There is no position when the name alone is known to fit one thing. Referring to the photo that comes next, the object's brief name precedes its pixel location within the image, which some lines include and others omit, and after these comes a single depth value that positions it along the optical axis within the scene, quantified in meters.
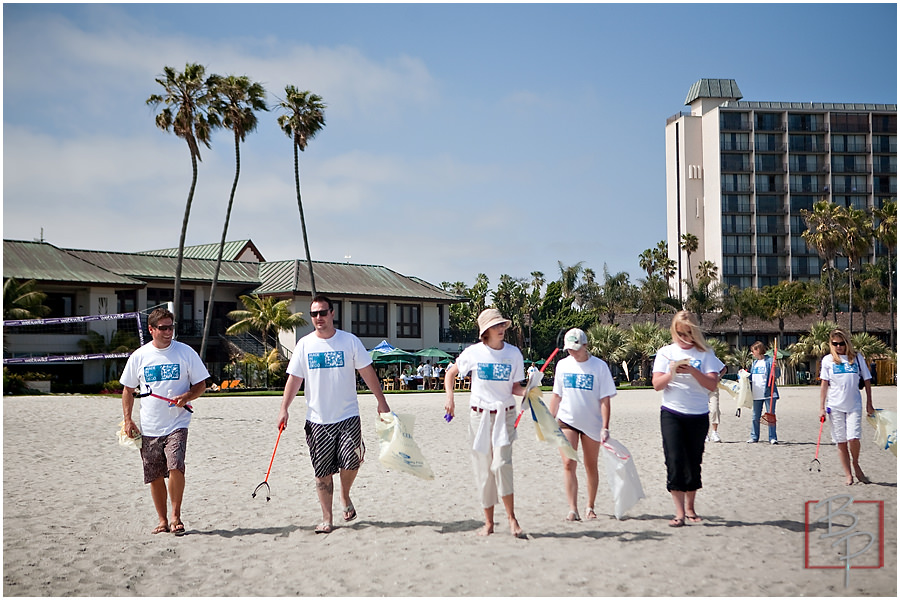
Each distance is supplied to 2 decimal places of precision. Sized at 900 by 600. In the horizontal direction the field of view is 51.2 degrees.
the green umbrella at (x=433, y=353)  43.16
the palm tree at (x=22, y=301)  34.56
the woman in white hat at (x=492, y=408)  6.69
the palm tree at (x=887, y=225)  59.00
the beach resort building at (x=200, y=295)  38.27
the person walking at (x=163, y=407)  6.89
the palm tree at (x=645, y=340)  46.00
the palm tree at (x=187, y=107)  37.66
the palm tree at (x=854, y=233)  56.38
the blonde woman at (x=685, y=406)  7.03
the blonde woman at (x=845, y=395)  8.92
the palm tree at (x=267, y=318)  42.12
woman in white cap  7.37
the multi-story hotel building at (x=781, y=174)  96.06
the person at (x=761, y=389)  13.09
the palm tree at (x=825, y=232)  56.44
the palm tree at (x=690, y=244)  90.50
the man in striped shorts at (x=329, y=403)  7.04
